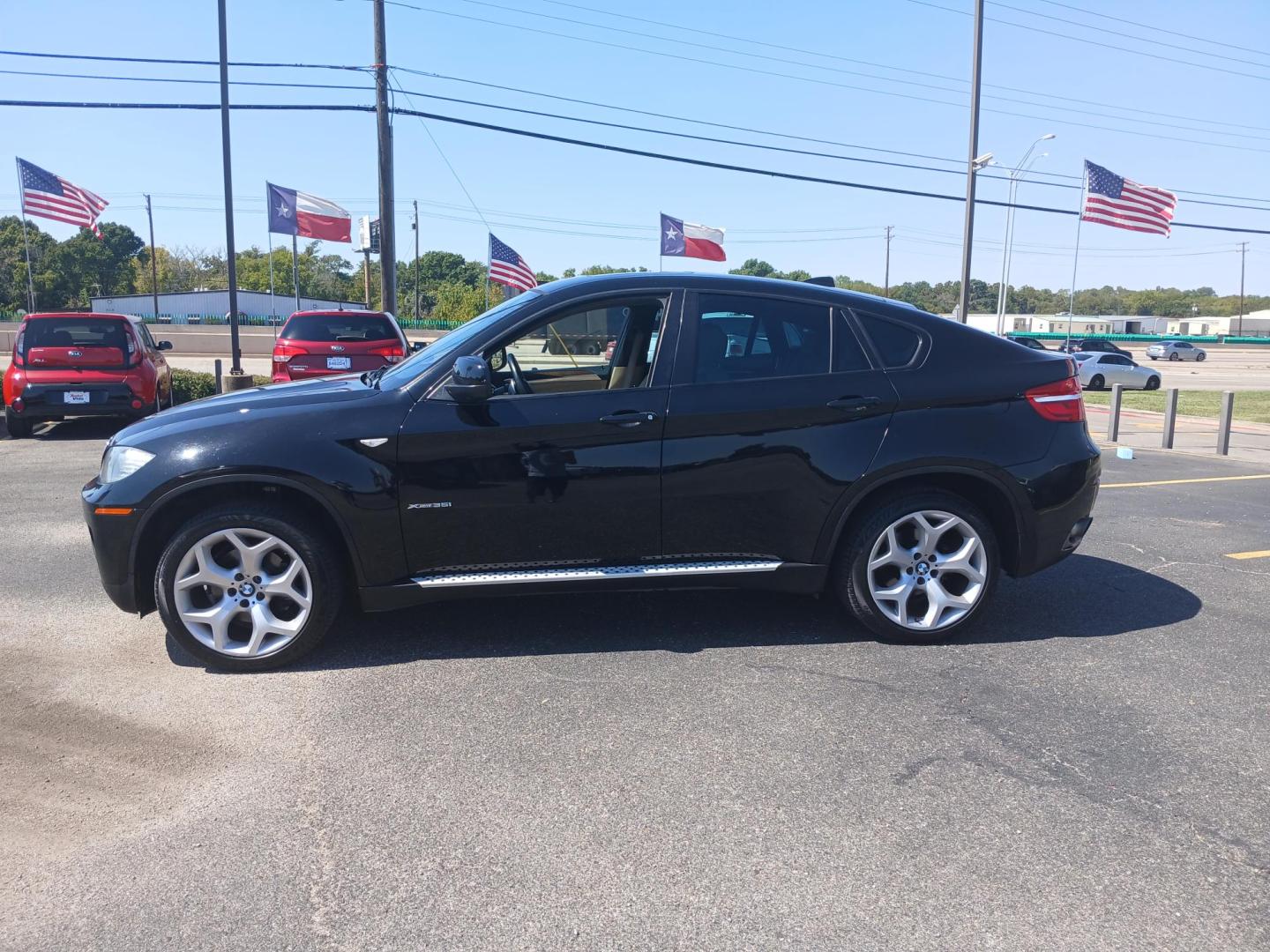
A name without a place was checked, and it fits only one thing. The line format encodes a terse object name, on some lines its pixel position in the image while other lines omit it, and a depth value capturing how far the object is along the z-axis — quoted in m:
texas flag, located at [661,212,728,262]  31.72
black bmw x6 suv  4.34
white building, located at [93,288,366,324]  74.50
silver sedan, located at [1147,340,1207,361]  60.06
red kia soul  12.48
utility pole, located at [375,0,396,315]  20.98
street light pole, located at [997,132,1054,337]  33.07
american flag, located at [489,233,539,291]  28.00
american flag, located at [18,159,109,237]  25.06
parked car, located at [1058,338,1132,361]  38.67
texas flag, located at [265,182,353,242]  28.69
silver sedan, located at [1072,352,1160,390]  31.02
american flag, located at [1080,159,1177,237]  23.58
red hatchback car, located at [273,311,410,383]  12.80
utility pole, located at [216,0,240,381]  18.36
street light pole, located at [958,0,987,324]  20.59
